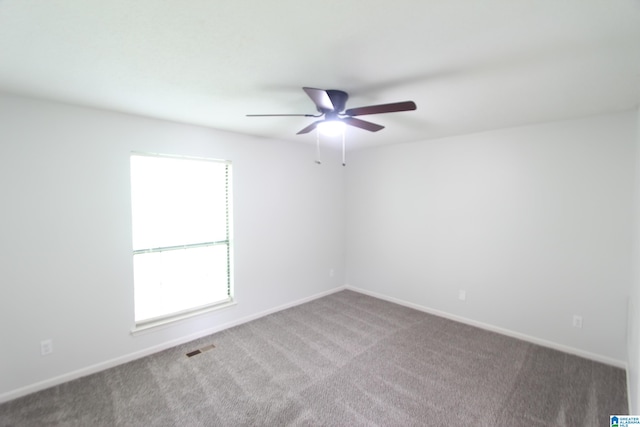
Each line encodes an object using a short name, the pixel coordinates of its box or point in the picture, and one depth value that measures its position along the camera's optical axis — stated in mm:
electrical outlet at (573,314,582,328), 2889
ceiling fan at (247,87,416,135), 1823
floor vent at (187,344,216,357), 2949
